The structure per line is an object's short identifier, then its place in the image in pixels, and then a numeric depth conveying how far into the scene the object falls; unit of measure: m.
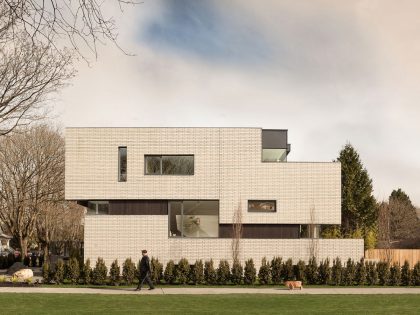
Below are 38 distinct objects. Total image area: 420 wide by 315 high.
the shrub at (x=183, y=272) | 28.66
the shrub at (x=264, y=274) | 29.02
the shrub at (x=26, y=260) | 47.46
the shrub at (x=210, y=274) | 28.67
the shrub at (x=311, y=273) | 29.30
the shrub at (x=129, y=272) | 28.06
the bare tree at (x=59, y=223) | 50.50
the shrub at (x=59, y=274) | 28.30
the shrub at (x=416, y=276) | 30.02
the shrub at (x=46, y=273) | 28.31
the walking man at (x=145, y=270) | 24.33
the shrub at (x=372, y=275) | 29.78
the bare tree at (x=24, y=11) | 7.05
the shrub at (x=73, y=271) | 28.42
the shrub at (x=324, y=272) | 29.38
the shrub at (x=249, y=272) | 28.67
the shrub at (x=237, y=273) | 28.81
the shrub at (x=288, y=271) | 29.22
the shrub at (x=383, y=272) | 29.83
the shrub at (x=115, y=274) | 28.12
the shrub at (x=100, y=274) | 28.20
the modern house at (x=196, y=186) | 32.22
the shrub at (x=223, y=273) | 28.70
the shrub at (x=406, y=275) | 30.06
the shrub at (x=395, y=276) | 29.91
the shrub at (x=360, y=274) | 29.62
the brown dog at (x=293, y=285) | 25.75
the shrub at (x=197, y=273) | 28.53
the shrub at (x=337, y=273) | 29.28
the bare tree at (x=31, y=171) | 47.25
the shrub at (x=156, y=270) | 28.58
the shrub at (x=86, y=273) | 28.31
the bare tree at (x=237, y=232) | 31.56
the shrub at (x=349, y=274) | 29.39
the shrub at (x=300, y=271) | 29.11
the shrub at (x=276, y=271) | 29.23
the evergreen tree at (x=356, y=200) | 51.38
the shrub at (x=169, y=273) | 28.71
